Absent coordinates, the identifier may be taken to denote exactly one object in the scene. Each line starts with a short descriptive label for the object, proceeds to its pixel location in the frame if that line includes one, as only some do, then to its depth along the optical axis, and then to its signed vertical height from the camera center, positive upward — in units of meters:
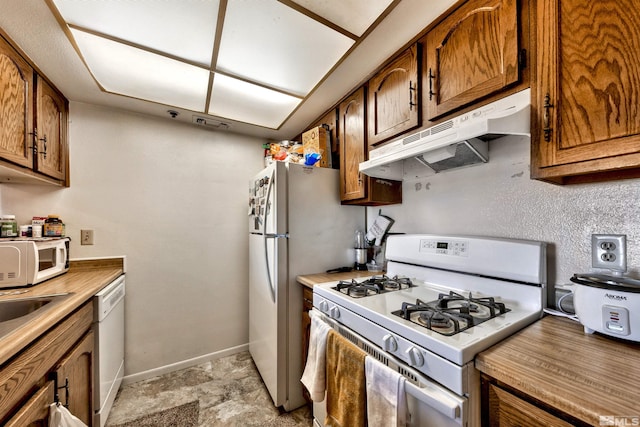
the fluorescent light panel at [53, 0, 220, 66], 1.10 +0.92
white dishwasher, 1.42 -0.86
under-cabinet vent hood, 0.90 +0.32
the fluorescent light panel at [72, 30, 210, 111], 1.37 +0.90
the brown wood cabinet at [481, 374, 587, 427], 0.58 -0.50
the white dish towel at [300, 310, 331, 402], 1.20 -0.74
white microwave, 1.33 -0.26
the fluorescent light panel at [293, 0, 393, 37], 1.10 +0.93
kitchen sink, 1.15 -0.43
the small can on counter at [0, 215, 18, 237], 1.58 -0.08
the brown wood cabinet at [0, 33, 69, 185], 1.28 +0.56
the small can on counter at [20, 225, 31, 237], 1.67 -0.12
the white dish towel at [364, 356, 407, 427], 0.81 -0.62
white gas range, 0.73 -0.39
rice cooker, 0.74 -0.29
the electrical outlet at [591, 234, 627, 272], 0.88 -0.14
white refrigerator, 1.70 -0.26
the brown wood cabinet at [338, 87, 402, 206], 1.70 +0.36
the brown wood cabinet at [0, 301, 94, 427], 0.75 -0.61
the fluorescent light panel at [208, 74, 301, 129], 1.75 +0.88
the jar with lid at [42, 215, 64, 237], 1.75 -0.09
